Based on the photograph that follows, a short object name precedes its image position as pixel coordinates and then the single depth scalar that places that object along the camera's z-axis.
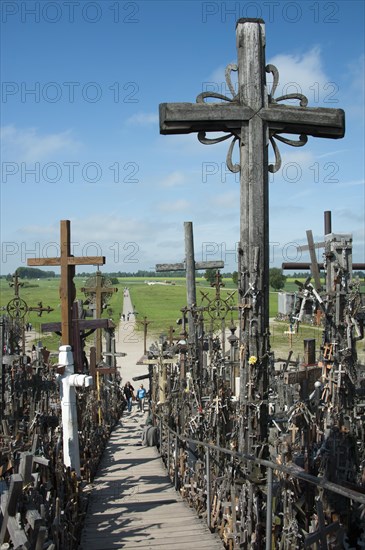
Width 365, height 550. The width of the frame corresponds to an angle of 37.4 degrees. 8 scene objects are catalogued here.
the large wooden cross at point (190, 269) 10.58
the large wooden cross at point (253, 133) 4.21
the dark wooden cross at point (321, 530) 4.21
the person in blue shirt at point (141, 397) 19.08
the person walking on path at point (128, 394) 18.75
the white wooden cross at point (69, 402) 7.49
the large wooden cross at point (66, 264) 7.76
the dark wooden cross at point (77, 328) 8.19
